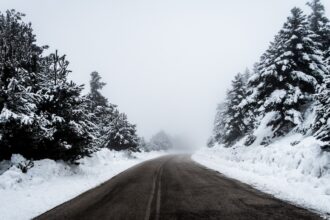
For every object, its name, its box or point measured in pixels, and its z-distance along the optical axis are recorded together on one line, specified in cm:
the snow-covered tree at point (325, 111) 1152
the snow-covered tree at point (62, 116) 1480
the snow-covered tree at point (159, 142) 9539
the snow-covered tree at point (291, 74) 2220
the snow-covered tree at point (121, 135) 3589
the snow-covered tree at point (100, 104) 3972
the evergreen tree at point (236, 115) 3803
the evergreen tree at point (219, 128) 4977
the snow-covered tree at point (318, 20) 3016
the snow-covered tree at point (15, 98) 1203
